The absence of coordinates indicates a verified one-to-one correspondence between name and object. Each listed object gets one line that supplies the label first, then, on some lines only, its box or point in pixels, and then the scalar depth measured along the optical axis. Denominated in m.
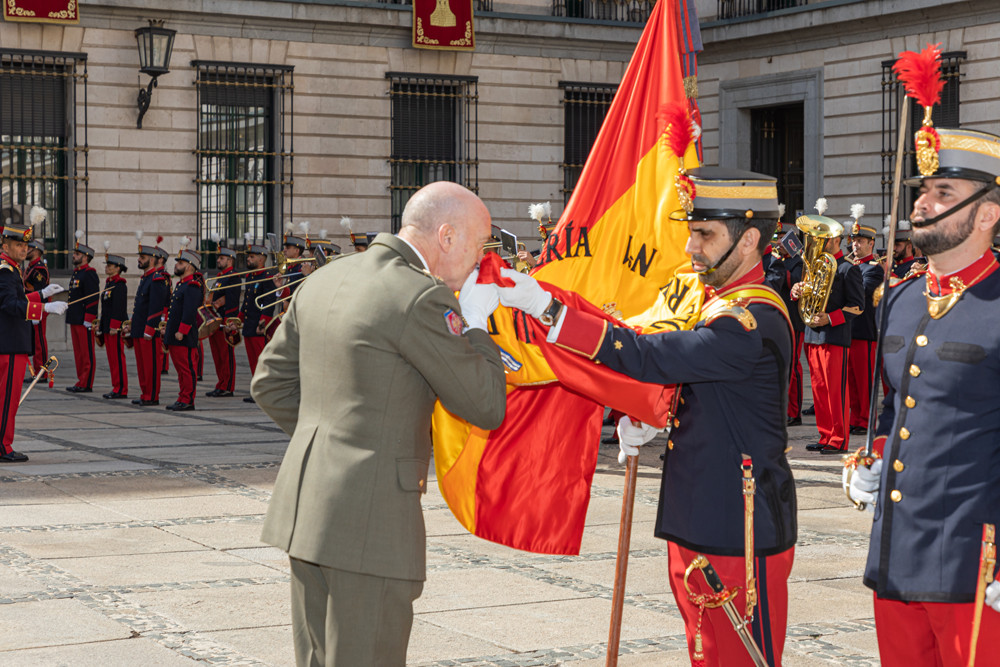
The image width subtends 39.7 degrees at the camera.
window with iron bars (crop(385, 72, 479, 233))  25.84
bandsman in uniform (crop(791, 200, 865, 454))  12.47
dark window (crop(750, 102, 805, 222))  27.25
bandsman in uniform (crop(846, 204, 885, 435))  14.02
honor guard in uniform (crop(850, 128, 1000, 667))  3.62
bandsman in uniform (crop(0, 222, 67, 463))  11.42
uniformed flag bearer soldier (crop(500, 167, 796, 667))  3.89
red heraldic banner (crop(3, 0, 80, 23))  22.34
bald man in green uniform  3.60
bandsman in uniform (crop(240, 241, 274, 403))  18.08
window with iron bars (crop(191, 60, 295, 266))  24.42
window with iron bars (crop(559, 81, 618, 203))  27.33
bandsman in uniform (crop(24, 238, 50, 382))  18.98
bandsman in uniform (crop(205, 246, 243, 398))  18.20
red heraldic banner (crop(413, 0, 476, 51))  25.58
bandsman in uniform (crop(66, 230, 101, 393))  18.61
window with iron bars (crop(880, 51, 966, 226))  23.45
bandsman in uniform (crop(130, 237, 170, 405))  16.92
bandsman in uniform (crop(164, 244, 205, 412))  16.38
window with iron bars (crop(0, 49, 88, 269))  22.73
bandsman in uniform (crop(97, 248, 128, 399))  17.92
